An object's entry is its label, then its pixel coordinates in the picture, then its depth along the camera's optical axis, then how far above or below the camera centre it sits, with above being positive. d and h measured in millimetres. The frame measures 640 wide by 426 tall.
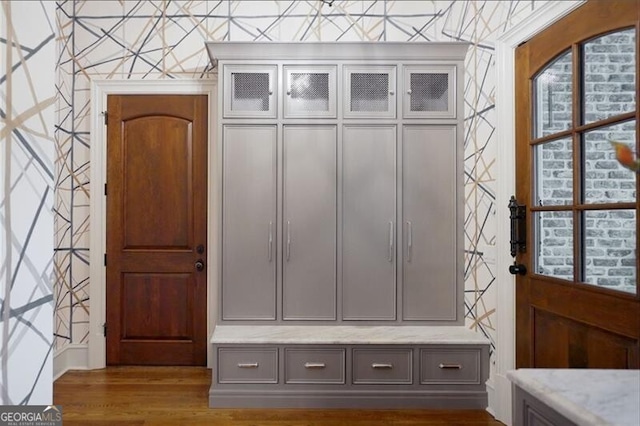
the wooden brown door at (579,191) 1555 +107
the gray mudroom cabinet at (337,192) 2771 +156
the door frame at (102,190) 3137 +188
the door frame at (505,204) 2352 +67
